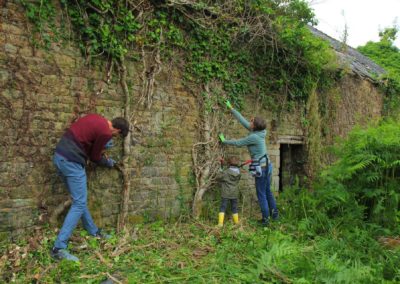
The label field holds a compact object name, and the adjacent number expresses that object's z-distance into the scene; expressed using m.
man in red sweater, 4.10
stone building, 4.14
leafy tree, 21.94
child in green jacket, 5.88
